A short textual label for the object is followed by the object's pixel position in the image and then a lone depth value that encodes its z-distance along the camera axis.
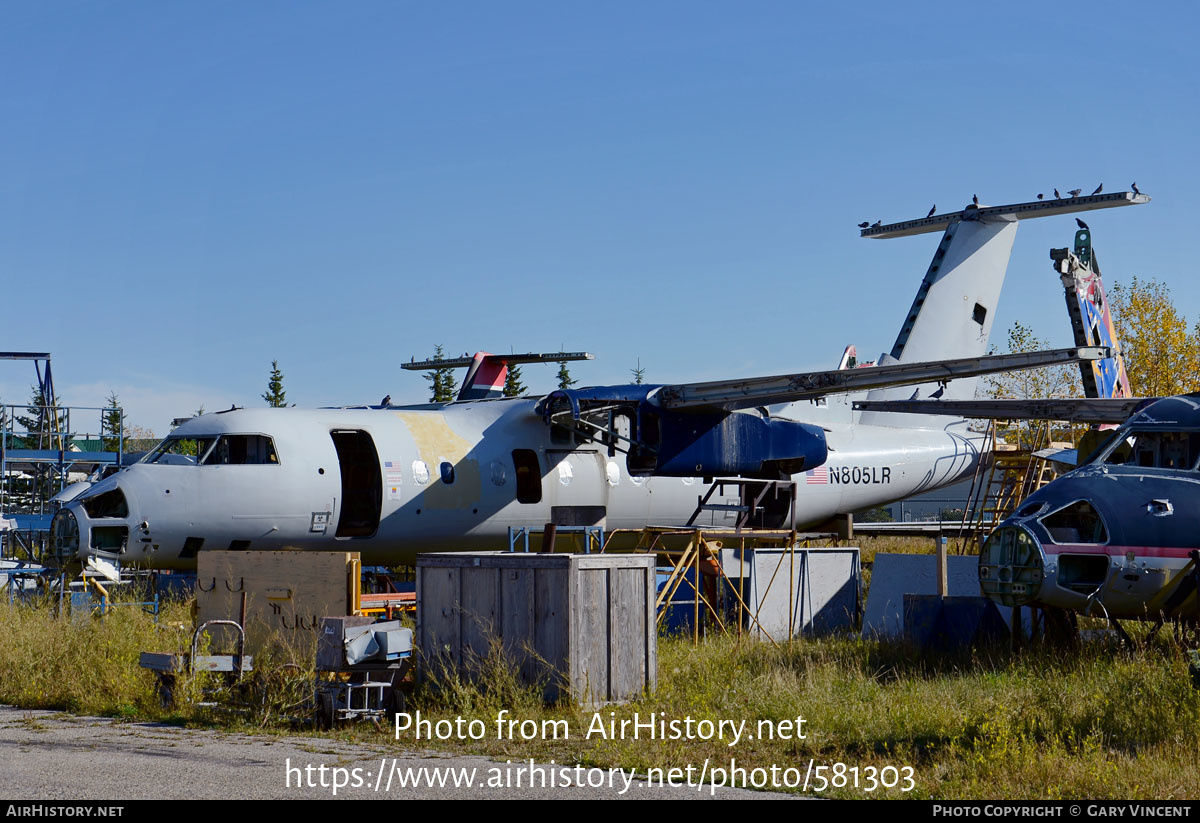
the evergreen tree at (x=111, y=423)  59.62
